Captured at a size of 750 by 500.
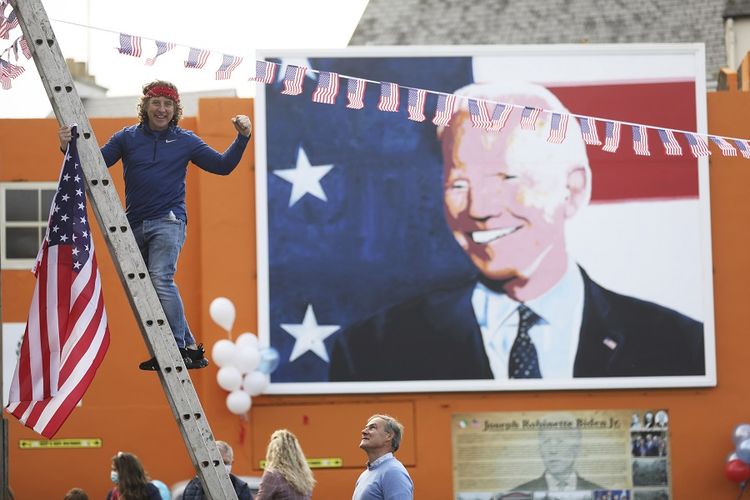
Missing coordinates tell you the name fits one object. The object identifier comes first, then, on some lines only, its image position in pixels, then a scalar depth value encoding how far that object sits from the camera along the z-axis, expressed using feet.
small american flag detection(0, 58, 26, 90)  44.78
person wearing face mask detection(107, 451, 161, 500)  61.57
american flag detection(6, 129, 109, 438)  38.83
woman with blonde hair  53.72
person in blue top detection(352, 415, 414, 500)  45.80
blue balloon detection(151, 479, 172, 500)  74.83
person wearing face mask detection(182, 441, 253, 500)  55.77
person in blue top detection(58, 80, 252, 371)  40.50
